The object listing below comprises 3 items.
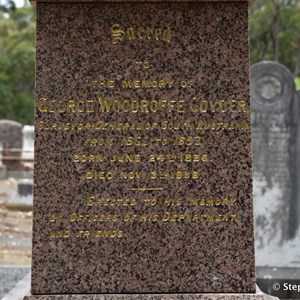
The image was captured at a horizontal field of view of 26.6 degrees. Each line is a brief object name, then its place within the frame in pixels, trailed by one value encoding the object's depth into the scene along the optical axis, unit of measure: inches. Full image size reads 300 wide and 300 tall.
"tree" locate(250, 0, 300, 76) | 1369.3
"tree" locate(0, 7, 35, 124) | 1504.7
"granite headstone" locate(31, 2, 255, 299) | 159.2
